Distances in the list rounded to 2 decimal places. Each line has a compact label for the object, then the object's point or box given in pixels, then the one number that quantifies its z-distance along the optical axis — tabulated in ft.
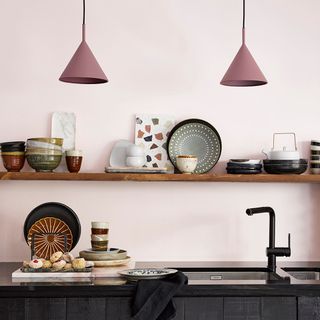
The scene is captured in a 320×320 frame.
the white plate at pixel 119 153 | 11.95
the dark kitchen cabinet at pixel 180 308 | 9.61
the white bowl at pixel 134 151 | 11.51
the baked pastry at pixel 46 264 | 10.29
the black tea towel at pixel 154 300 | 9.52
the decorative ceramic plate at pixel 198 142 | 11.97
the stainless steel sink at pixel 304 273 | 11.58
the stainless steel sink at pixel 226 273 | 11.33
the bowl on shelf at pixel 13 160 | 11.41
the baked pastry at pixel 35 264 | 10.22
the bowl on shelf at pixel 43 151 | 11.30
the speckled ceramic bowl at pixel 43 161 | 11.32
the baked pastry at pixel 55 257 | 10.37
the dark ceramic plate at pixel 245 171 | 11.57
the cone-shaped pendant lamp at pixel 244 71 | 10.58
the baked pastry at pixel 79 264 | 10.22
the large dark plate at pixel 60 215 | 11.42
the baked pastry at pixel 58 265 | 10.19
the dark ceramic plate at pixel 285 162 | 11.56
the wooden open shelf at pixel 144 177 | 11.29
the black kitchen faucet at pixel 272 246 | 11.21
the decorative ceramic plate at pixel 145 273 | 9.86
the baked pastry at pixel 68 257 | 10.43
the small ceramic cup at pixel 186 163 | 11.53
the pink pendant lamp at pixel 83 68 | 10.39
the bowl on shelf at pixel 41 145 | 11.32
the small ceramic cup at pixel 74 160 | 11.50
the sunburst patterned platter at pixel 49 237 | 11.30
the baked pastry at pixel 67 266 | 10.27
